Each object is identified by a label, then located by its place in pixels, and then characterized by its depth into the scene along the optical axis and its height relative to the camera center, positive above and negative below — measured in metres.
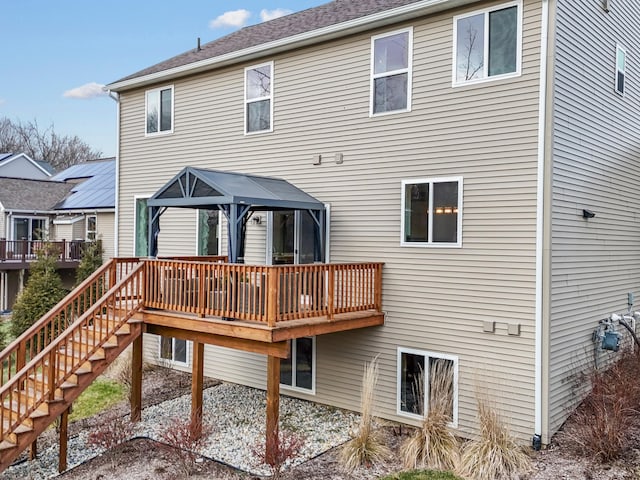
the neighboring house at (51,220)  19.84 +0.41
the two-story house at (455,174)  7.71 +1.02
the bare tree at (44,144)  51.22 +8.50
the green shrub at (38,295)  14.64 -1.85
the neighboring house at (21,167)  32.22 +3.94
